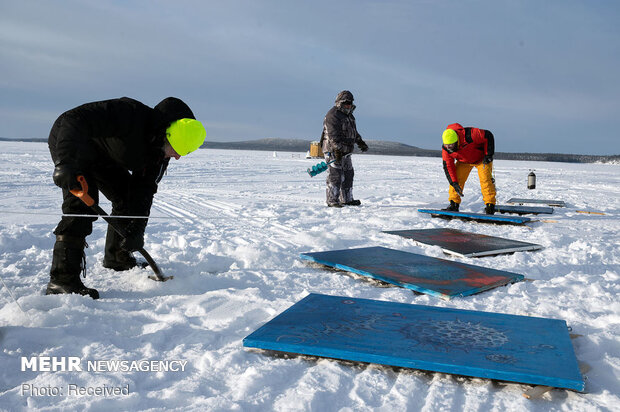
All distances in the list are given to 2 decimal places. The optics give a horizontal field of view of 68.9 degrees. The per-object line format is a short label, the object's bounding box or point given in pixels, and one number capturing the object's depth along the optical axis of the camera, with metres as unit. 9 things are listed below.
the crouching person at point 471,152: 6.60
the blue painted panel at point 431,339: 1.77
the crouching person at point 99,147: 2.56
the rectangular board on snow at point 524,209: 7.07
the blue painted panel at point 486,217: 5.97
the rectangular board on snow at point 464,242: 4.18
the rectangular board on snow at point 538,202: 8.29
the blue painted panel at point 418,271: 2.99
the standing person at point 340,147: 7.34
